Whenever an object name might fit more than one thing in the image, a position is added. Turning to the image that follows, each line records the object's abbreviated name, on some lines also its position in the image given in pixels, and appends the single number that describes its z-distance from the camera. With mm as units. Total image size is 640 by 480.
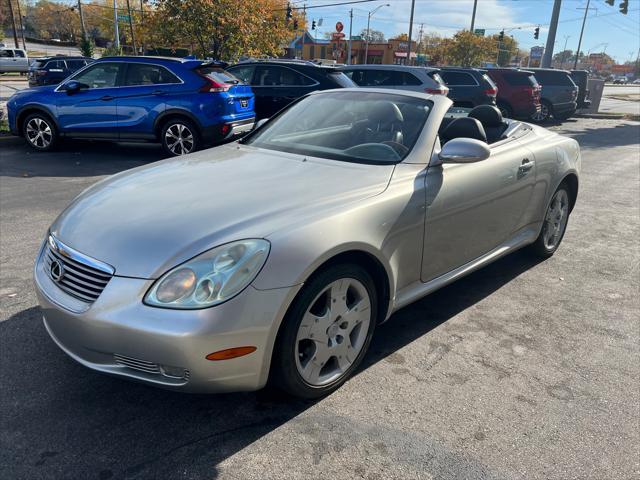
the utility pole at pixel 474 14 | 41200
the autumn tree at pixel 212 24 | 16219
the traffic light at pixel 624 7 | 23666
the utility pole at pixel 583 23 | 57038
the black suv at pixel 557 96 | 18156
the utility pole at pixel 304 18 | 49938
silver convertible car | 2266
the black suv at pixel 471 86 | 15188
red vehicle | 16734
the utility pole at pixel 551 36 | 22016
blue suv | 8875
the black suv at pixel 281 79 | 10688
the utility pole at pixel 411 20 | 41975
